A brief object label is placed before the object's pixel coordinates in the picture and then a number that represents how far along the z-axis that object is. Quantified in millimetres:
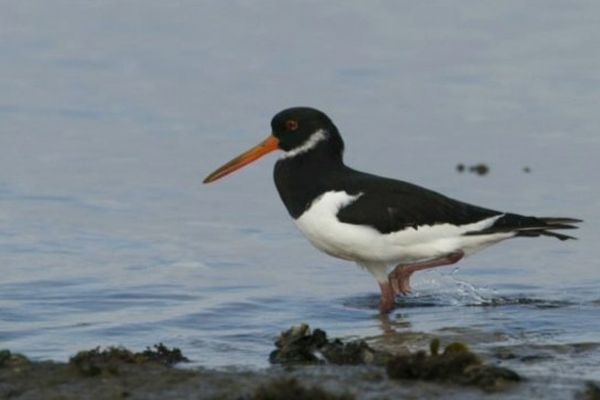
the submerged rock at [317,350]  14664
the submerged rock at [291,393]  12477
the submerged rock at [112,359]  13852
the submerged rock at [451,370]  13492
